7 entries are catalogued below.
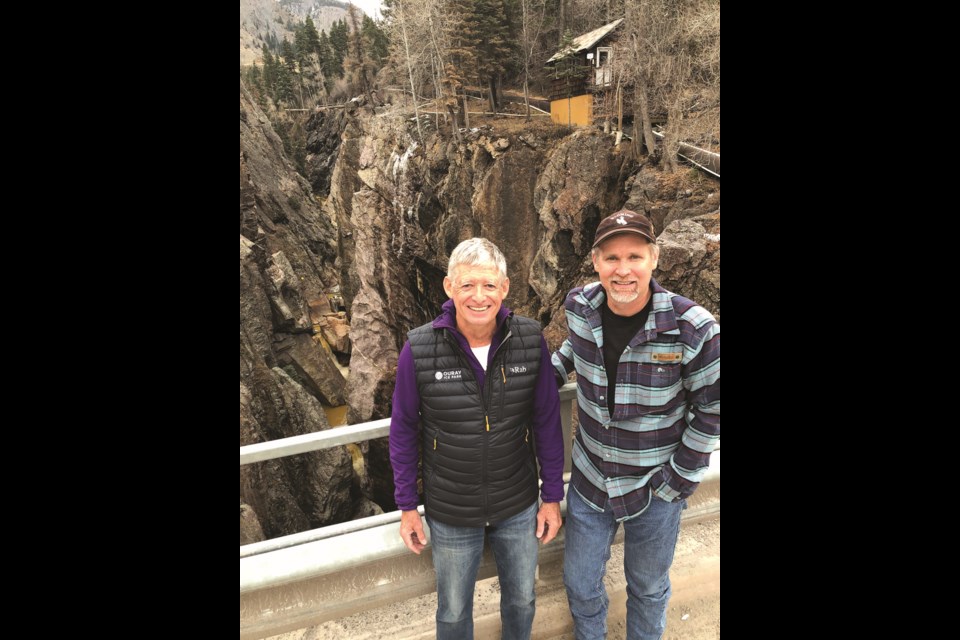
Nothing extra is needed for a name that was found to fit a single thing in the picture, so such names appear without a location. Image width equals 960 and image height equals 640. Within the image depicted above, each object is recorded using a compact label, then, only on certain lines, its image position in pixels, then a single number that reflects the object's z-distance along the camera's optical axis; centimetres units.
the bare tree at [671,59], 1189
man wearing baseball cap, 158
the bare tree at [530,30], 1778
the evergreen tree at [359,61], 2533
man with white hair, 165
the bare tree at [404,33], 1830
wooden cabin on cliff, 1500
